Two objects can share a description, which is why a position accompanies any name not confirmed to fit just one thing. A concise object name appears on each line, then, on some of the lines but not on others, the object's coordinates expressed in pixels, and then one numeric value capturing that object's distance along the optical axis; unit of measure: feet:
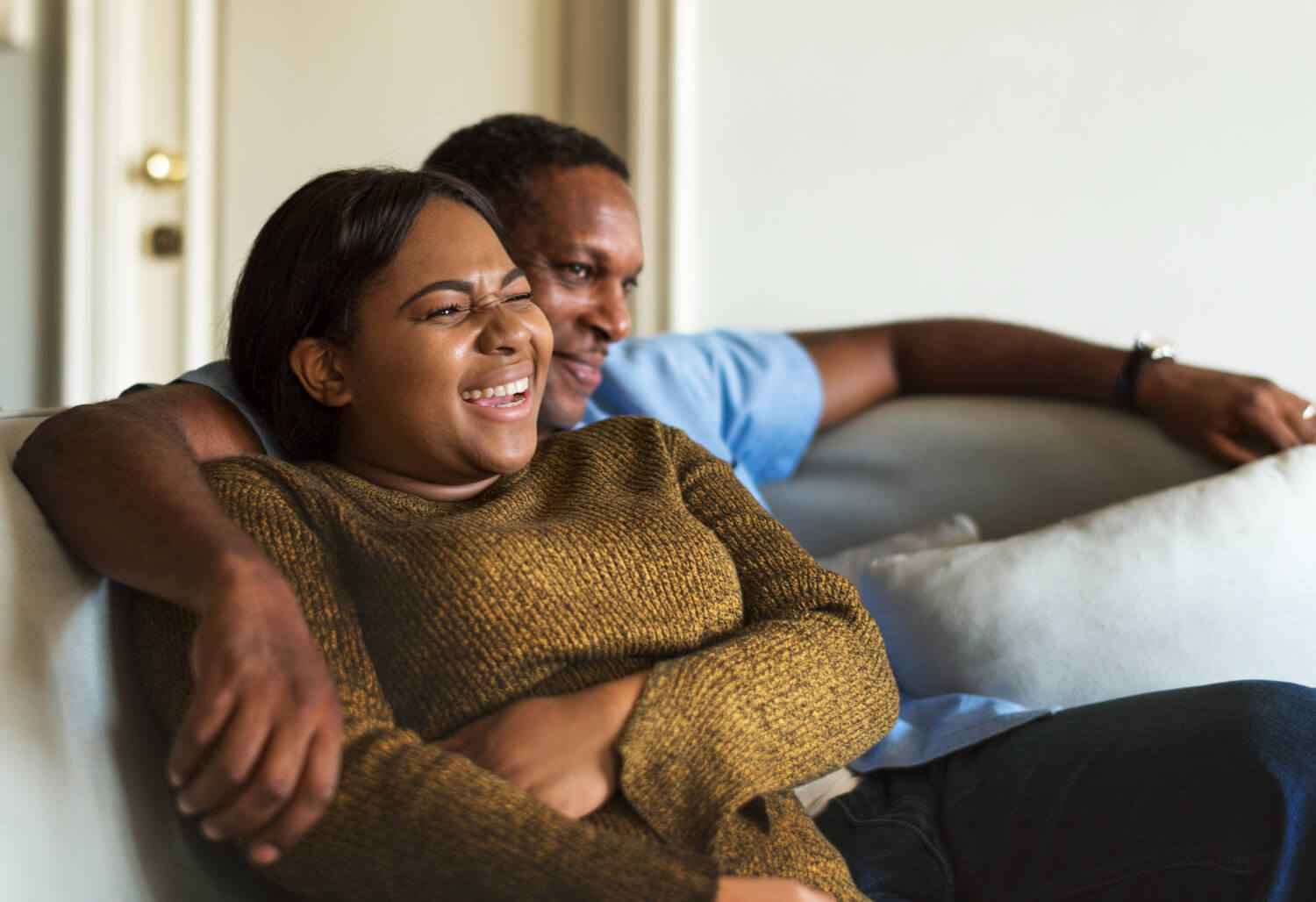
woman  2.49
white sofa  2.68
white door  8.00
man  2.25
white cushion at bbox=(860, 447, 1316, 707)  4.28
